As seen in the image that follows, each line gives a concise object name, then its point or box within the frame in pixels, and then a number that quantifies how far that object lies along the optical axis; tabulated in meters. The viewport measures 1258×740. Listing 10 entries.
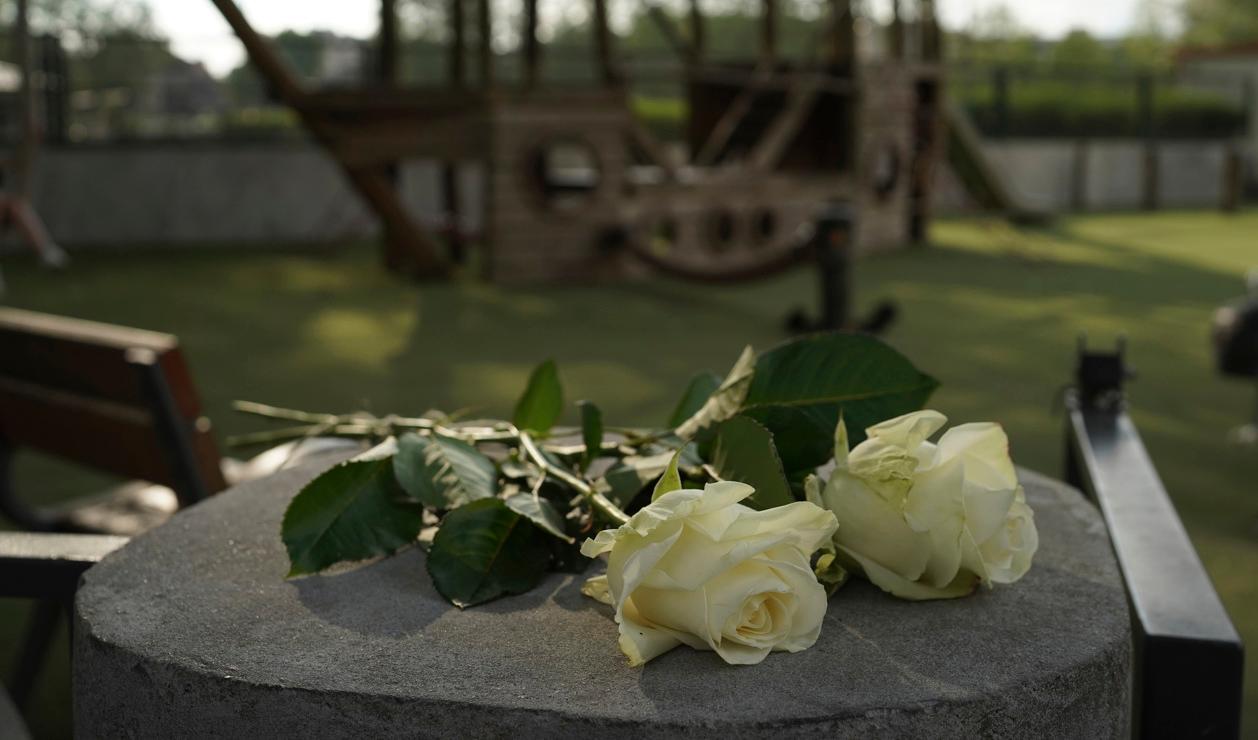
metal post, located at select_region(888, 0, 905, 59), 11.73
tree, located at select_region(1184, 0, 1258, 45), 45.53
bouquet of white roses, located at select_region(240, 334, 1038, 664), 0.82
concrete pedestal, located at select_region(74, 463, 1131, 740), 0.78
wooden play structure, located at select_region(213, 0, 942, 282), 8.70
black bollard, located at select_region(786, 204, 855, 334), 6.80
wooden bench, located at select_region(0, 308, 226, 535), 1.94
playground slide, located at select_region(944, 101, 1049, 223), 12.38
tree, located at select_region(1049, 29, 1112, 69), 36.94
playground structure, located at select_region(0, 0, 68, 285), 8.59
